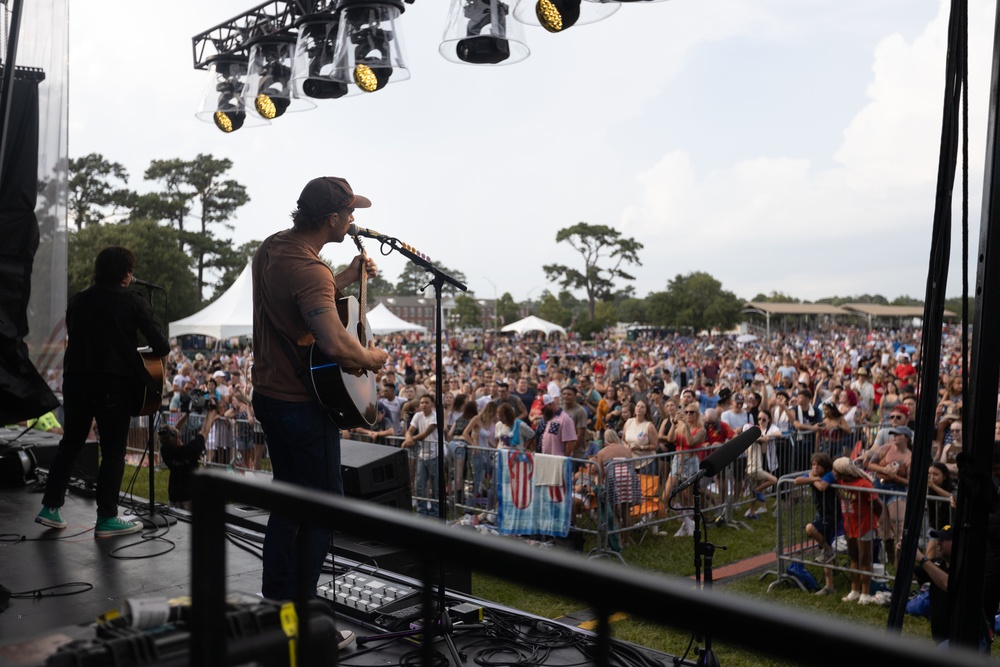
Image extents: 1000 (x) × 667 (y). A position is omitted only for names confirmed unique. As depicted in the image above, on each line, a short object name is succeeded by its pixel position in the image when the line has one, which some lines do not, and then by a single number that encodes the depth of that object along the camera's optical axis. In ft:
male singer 10.45
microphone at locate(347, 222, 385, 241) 11.99
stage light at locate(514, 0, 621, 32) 15.61
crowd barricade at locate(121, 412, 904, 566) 27.78
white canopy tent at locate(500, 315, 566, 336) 136.56
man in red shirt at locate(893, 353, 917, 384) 56.38
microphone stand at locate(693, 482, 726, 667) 13.00
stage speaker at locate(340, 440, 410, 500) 17.95
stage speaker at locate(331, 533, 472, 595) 14.94
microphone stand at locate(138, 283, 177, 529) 17.69
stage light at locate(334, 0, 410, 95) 19.94
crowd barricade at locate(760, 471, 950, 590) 23.36
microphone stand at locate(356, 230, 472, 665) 10.93
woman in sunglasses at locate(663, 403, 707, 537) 30.30
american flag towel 27.53
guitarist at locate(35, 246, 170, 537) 16.15
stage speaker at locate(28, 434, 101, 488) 24.72
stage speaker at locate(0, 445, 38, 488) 22.03
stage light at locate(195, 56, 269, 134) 25.59
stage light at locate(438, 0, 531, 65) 18.10
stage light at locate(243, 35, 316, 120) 23.99
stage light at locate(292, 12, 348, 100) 21.61
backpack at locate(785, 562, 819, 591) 24.88
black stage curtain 16.42
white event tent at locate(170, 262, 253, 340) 76.16
